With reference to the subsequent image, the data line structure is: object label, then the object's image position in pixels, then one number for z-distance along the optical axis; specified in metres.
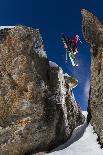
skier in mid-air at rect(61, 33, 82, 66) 12.37
